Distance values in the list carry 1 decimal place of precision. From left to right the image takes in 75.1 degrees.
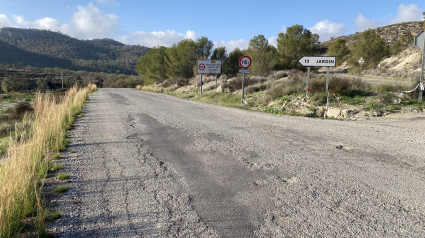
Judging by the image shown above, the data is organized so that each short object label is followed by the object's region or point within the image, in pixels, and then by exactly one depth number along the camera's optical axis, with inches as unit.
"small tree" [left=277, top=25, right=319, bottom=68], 1253.1
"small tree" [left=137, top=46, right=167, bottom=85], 1868.8
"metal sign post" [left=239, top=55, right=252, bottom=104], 619.2
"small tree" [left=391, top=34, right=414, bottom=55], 1650.3
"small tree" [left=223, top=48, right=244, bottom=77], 1395.2
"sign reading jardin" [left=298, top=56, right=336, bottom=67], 461.7
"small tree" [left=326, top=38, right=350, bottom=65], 1860.2
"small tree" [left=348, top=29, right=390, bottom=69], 1622.8
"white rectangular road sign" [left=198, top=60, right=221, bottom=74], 910.4
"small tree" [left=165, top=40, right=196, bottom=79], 1440.2
